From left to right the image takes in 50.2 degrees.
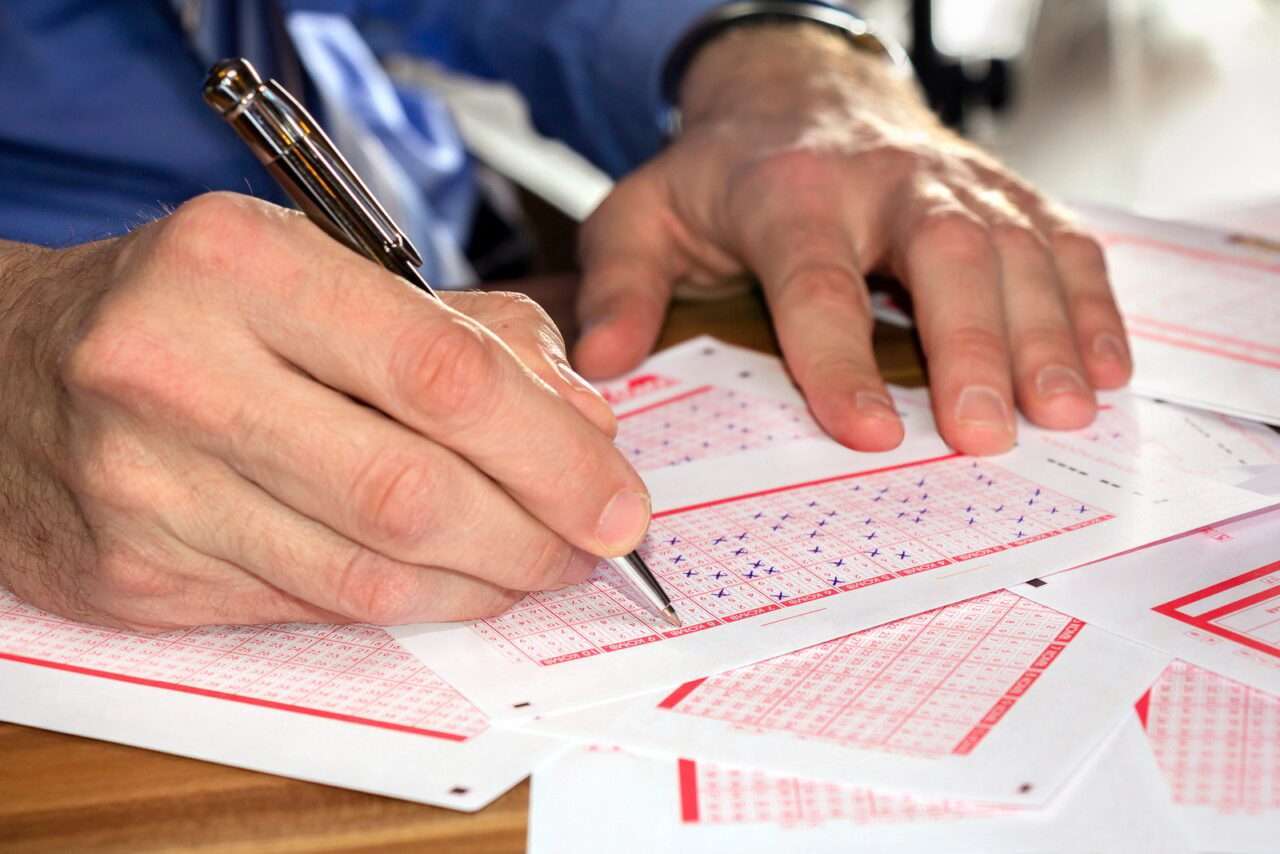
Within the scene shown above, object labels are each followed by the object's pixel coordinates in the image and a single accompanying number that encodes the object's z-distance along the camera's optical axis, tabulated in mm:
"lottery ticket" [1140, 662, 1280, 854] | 471
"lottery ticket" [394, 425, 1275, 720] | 585
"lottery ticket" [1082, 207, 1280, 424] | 838
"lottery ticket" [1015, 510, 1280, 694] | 572
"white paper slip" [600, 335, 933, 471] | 819
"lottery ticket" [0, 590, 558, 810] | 527
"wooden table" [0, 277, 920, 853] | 500
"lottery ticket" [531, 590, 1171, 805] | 507
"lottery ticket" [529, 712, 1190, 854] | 475
